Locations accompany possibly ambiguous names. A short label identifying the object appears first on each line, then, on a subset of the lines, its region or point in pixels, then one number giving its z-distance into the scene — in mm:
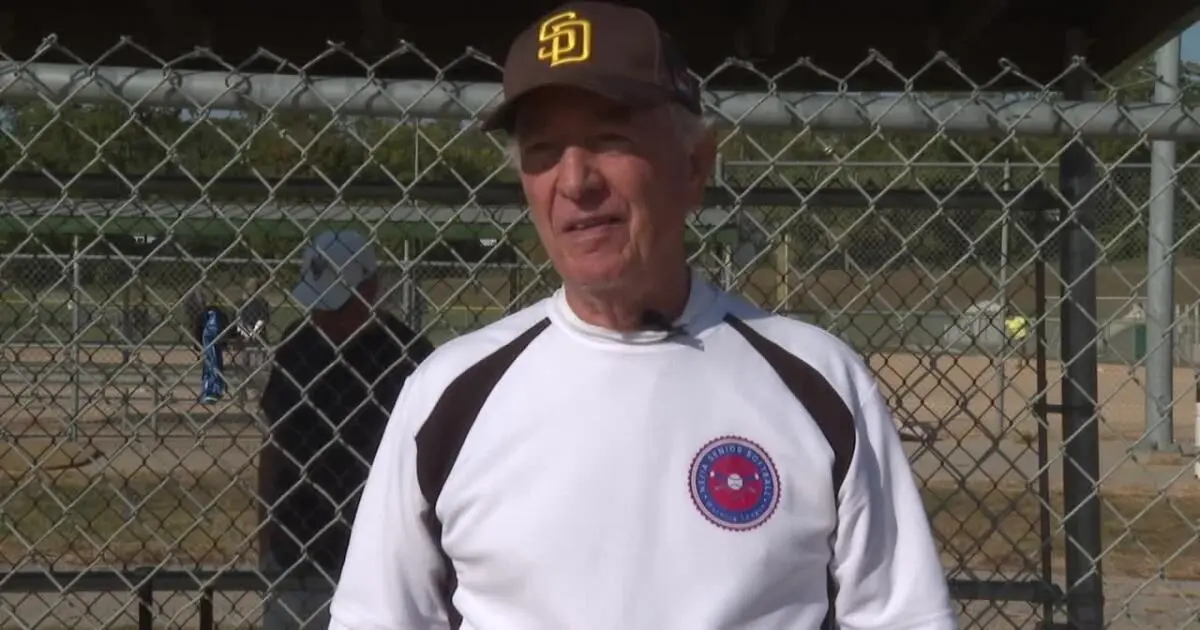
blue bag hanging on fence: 5402
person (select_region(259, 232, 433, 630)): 4266
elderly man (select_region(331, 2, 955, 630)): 1883
